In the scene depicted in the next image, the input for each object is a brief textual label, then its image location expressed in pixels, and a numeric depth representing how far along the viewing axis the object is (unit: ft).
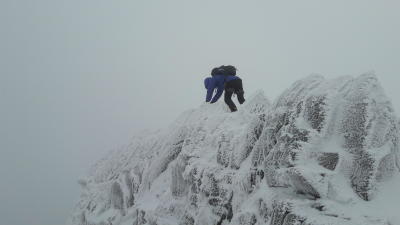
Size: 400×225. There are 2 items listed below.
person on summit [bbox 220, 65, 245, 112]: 47.14
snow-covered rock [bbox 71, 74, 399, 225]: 22.75
